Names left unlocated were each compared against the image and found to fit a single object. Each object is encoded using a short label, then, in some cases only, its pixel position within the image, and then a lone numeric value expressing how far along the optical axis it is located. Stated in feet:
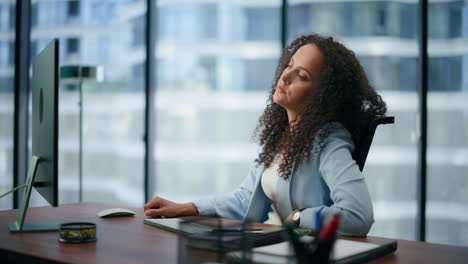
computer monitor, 4.01
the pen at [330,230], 2.16
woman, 5.04
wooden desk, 3.40
